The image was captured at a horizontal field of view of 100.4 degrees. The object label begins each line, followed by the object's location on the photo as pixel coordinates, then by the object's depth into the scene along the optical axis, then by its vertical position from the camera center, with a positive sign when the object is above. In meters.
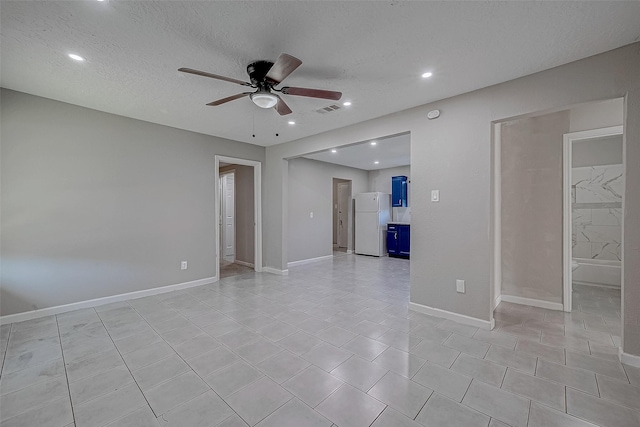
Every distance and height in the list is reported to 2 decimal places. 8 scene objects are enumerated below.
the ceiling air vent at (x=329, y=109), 3.29 +1.32
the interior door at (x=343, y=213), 8.30 +0.00
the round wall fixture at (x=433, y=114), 3.11 +1.16
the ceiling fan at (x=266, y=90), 2.26 +1.07
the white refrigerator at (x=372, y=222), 7.15 -0.25
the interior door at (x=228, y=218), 6.86 -0.13
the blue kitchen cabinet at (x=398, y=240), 6.88 -0.71
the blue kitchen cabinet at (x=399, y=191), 7.20 +0.59
